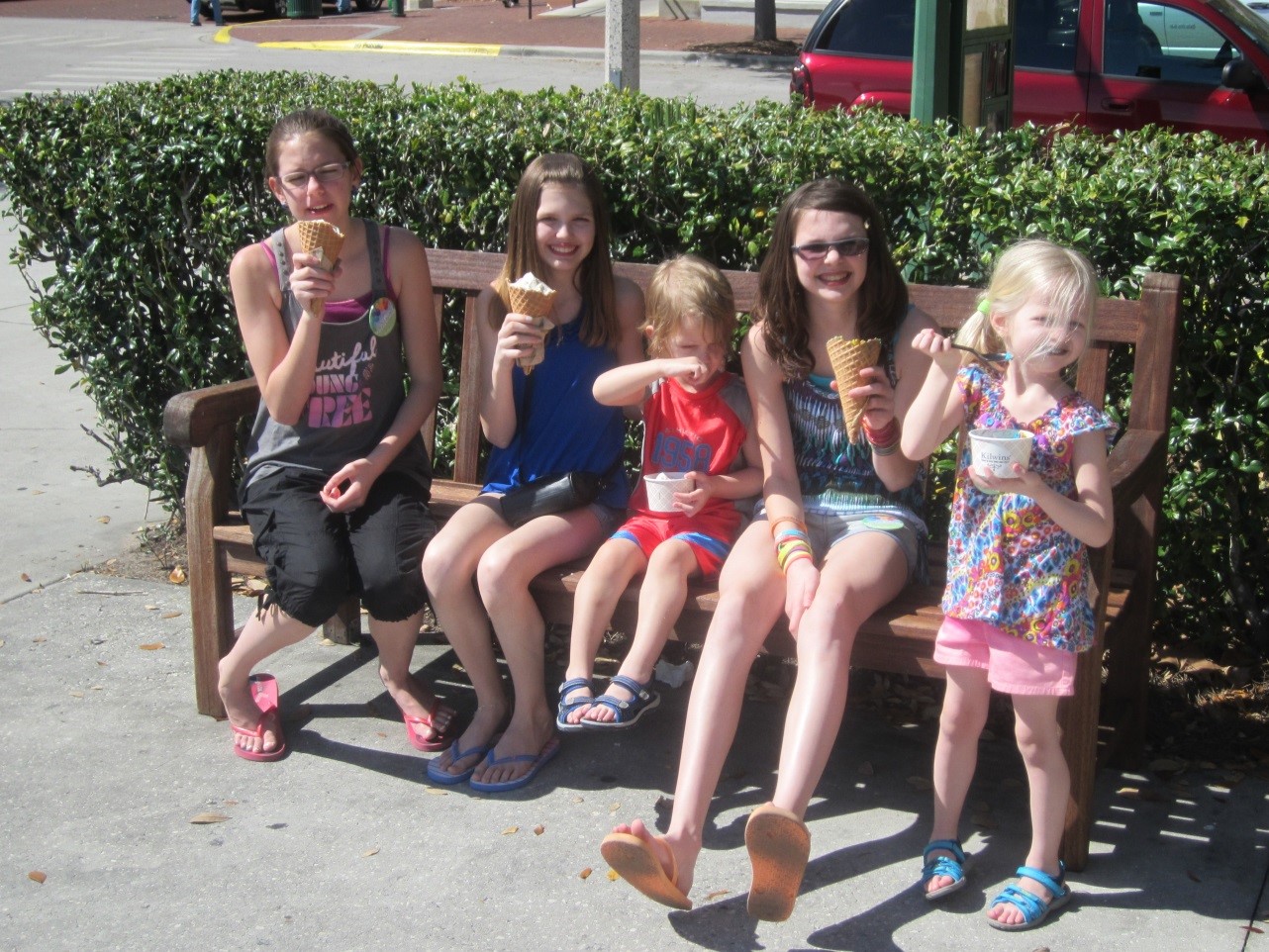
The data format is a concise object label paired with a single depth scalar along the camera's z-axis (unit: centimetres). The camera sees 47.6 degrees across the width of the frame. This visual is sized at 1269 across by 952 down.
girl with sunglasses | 302
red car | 852
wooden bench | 320
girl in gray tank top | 369
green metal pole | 586
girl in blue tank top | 362
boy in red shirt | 339
